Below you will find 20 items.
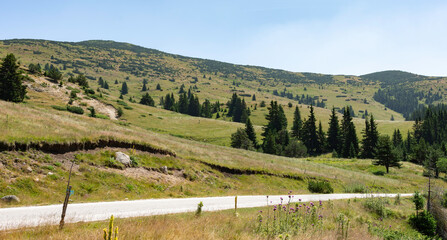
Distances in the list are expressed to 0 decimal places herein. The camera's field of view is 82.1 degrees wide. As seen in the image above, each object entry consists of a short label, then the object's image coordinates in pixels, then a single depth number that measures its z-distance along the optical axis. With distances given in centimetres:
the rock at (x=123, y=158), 2056
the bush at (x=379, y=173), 5832
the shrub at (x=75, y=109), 5995
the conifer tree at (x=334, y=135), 9831
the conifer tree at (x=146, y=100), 14412
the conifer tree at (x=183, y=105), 15251
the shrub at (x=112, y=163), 1944
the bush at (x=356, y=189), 3217
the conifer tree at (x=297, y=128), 10606
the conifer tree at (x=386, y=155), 6009
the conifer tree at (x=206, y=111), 14925
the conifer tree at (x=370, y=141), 8950
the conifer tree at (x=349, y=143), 8812
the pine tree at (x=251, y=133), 9286
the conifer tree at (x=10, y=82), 5081
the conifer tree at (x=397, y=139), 11445
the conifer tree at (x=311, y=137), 9981
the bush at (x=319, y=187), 2908
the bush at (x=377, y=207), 1893
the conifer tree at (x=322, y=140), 9756
